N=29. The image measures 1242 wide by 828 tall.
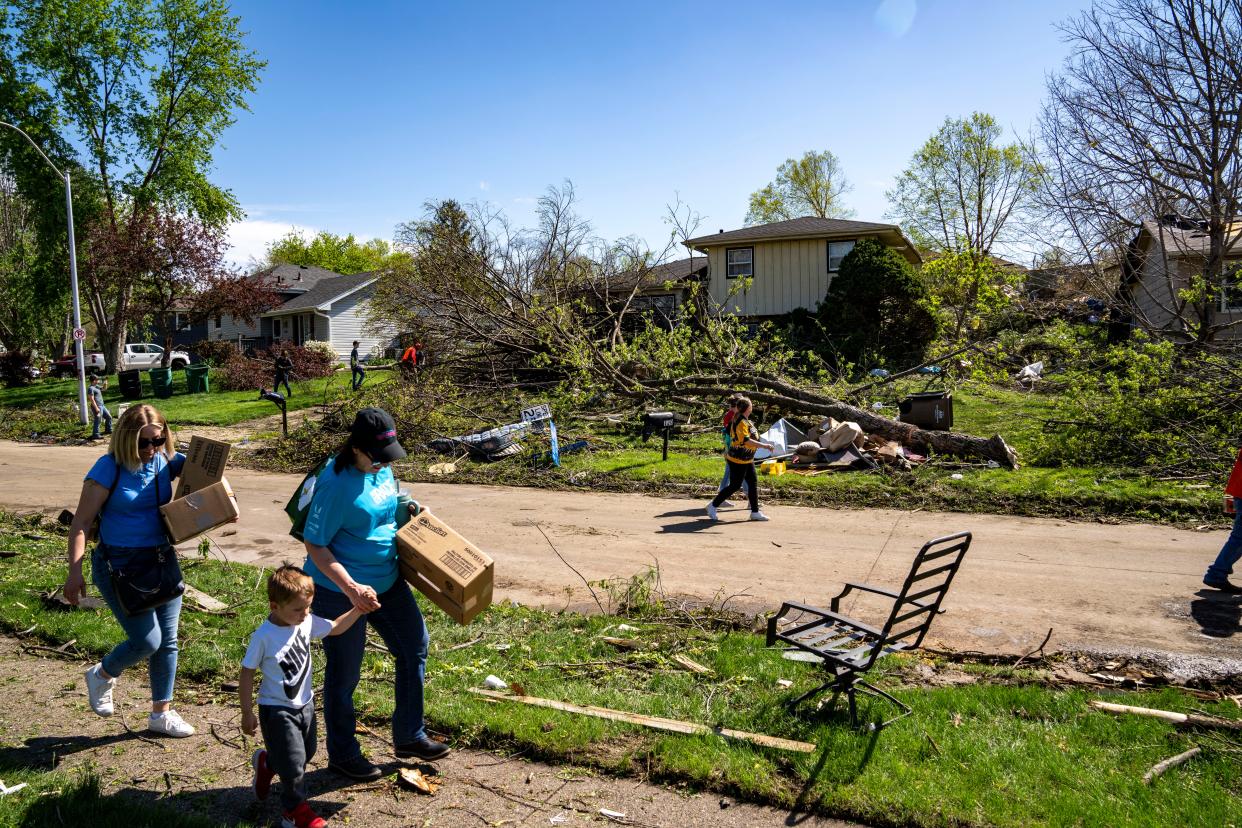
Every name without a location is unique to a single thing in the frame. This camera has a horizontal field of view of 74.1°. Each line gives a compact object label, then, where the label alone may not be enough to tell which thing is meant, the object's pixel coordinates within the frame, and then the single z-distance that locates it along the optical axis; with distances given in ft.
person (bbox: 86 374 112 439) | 71.51
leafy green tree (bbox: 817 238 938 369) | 86.69
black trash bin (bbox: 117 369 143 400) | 93.40
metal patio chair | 14.57
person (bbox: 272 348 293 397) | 87.86
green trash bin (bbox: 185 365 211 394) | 98.27
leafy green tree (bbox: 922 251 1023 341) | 72.40
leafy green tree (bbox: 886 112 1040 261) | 141.59
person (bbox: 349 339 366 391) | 84.72
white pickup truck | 134.00
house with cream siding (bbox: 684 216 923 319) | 99.45
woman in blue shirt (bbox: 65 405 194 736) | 14.58
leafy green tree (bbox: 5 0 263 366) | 106.93
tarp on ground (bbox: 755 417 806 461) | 47.91
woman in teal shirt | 12.62
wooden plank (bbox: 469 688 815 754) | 14.21
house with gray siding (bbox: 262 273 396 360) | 148.25
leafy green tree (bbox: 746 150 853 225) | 209.97
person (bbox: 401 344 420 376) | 66.53
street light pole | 75.82
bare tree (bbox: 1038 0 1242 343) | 48.16
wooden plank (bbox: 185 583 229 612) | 22.74
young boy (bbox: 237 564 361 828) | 11.76
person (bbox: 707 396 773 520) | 34.27
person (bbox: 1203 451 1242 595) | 22.72
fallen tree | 44.32
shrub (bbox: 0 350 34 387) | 116.26
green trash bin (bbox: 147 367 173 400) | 95.25
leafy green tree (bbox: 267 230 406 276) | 265.95
